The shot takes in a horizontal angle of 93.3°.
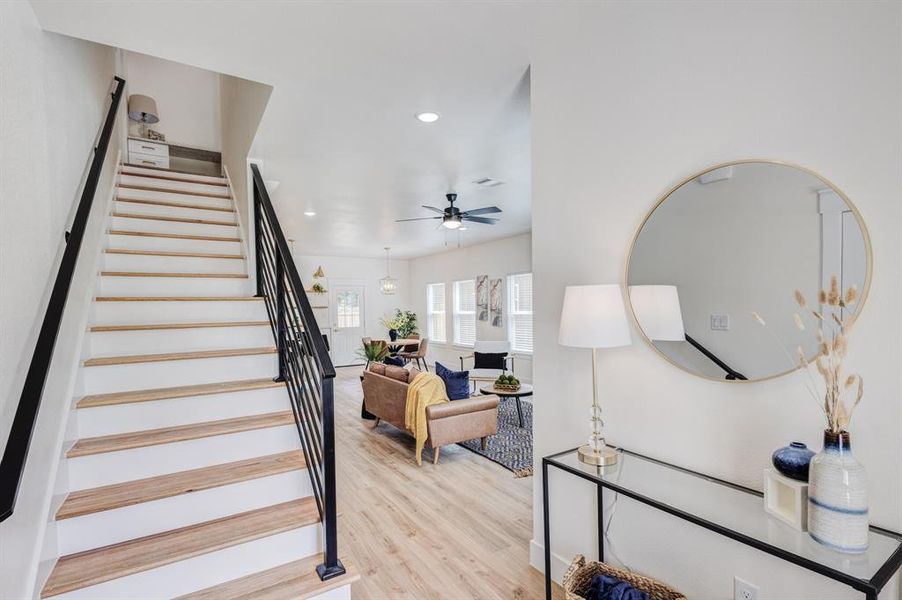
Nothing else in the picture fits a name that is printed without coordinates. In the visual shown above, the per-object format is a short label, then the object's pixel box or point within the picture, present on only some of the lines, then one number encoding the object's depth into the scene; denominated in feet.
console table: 3.49
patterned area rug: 12.67
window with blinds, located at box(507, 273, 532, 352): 24.91
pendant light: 31.95
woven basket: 5.37
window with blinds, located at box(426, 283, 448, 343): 32.73
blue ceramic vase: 4.11
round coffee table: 15.65
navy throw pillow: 14.05
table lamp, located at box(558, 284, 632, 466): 5.51
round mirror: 4.35
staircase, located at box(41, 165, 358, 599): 5.62
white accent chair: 23.88
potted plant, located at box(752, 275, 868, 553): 3.61
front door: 33.24
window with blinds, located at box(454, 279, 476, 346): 29.62
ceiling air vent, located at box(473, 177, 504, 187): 14.37
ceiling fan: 15.71
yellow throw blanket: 12.75
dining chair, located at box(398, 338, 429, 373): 28.14
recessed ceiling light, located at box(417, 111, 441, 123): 9.39
